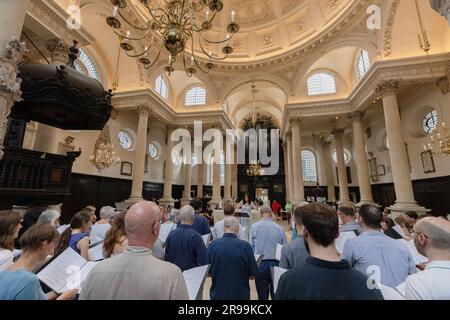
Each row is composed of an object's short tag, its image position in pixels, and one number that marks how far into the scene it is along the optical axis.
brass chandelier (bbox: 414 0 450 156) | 6.42
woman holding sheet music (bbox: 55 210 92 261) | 2.29
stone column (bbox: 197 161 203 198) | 18.07
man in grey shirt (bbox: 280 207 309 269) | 1.98
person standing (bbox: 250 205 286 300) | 2.97
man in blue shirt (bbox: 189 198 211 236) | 3.92
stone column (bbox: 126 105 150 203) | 9.93
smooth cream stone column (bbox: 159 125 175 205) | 12.30
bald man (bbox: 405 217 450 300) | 1.15
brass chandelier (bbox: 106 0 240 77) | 3.88
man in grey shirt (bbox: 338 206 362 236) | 2.99
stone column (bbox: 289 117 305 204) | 12.03
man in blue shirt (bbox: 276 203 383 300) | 0.96
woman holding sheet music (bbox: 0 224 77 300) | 1.17
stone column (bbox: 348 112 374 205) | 10.09
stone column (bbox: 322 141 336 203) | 16.30
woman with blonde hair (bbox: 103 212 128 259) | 2.00
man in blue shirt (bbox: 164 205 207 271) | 2.48
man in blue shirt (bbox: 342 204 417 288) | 1.77
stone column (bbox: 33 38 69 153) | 5.85
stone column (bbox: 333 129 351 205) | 12.77
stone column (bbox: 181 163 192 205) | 14.59
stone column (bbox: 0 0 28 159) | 2.79
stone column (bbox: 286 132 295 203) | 15.18
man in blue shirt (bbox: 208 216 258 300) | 2.12
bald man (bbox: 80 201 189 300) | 1.03
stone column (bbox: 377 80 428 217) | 7.25
